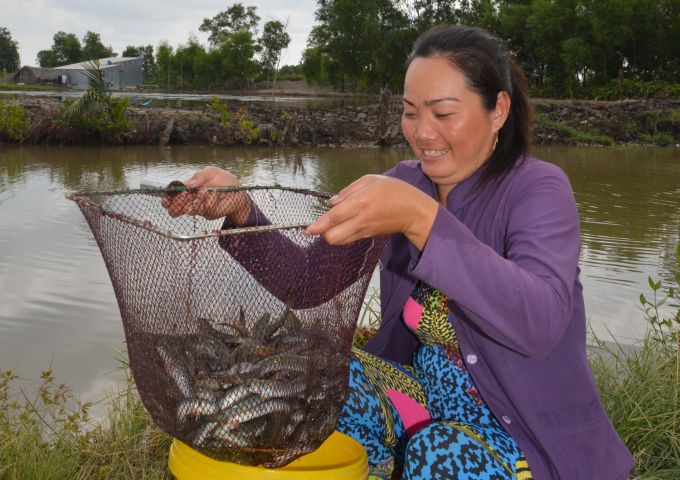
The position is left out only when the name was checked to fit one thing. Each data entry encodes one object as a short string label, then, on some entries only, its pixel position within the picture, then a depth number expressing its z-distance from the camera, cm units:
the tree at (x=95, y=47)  7731
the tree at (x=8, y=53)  7844
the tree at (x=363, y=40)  3553
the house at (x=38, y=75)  4769
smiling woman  156
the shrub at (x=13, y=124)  1431
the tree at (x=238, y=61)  4841
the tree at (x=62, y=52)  8054
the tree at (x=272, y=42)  4209
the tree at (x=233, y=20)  5844
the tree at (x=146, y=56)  6301
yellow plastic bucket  168
